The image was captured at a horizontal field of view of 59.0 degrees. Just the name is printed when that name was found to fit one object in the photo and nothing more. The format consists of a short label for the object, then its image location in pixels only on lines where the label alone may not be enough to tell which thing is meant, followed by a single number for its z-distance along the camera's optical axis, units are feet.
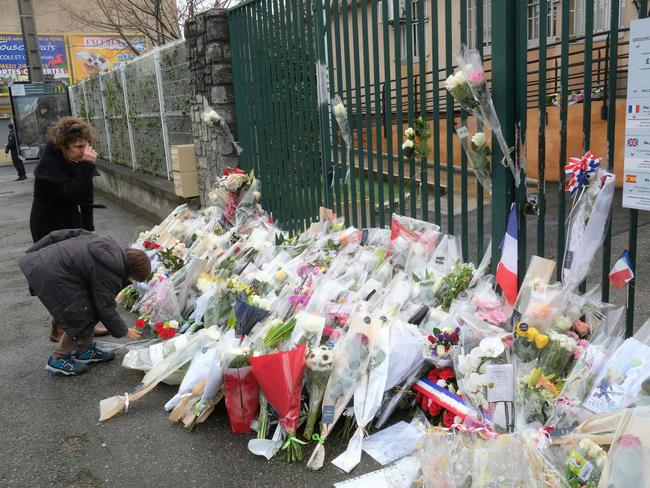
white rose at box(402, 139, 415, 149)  12.72
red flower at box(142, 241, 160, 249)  20.26
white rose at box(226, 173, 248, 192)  19.43
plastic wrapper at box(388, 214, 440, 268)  13.23
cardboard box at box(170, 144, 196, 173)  24.40
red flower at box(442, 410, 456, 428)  9.39
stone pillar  21.47
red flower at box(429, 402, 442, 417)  9.71
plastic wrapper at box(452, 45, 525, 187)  10.22
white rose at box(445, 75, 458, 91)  10.32
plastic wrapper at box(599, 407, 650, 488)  5.85
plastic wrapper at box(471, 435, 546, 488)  6.52
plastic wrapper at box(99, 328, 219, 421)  11.22
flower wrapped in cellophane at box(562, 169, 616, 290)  8.96
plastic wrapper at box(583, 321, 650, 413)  7.42
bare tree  43.96
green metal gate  10.14
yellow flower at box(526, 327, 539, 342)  8.68
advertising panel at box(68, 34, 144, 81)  97.19
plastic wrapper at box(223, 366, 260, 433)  10.03
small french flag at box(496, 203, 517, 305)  10.62
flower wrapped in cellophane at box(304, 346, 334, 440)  9.73
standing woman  14.47
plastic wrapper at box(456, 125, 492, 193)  10.92
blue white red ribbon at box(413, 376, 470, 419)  9.27
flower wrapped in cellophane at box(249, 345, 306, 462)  9.54
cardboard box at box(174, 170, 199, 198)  24.69
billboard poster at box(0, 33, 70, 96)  96.07
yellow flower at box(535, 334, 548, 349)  8.60
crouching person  11.90
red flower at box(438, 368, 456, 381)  10.02
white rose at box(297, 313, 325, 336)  10.39
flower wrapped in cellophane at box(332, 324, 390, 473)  9.20
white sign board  8.25
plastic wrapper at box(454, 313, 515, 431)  7.94
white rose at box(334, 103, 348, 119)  15.35
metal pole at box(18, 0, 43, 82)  60.39
